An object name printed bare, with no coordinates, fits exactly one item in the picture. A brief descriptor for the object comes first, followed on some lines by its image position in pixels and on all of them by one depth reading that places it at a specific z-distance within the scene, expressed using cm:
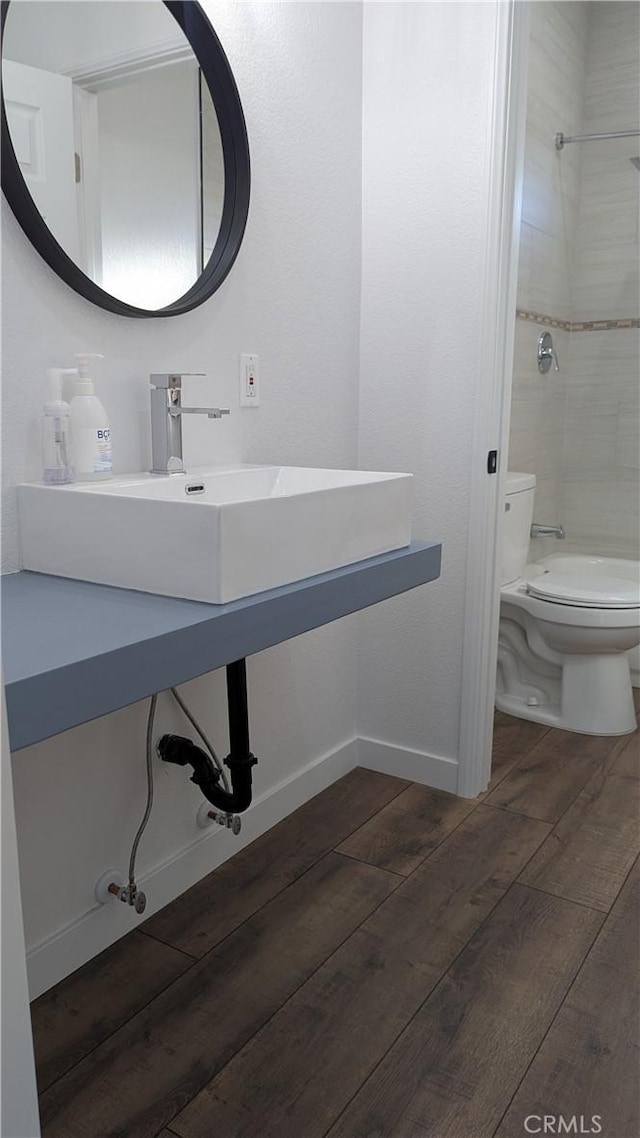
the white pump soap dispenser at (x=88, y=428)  139
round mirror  133
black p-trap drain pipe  153
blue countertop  88
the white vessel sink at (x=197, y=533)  114
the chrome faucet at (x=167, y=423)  154
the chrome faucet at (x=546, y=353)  313
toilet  259
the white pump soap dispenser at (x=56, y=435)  135
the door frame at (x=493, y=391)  193
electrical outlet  183
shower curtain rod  302
